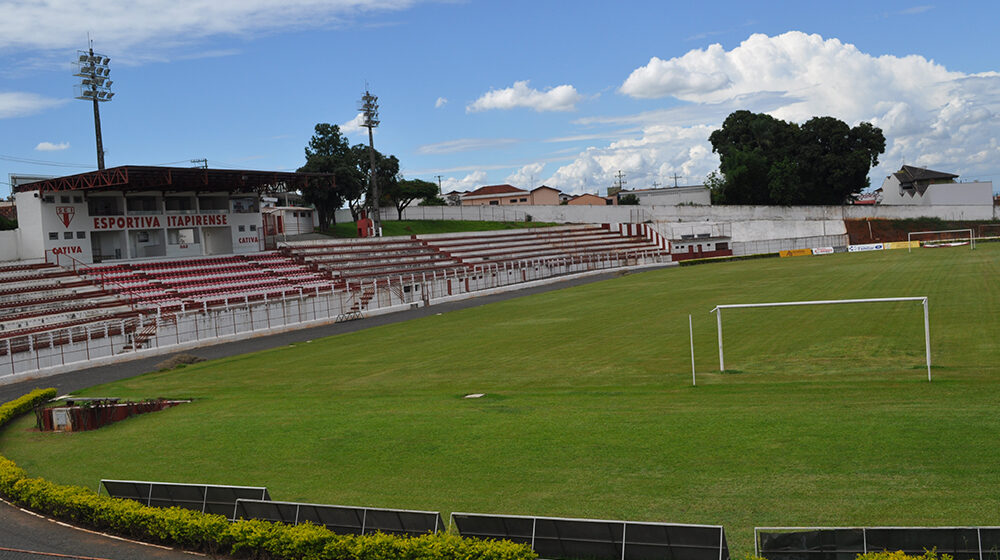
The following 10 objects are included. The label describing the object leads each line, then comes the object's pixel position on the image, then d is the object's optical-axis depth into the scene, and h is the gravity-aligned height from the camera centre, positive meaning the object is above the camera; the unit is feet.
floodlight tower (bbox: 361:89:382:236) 221.46 +37.77
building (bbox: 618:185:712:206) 344.69 +14.39
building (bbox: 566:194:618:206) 393.91 +16.82
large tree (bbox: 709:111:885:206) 305.12 +22.36
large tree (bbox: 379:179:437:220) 301.02 +21.30
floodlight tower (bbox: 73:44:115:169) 169.24 +40.79
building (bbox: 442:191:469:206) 387.55 +24.58
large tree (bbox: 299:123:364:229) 242.17 +26.14
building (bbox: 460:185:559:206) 402.52 +22.42
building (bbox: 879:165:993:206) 300.81 +8.76
